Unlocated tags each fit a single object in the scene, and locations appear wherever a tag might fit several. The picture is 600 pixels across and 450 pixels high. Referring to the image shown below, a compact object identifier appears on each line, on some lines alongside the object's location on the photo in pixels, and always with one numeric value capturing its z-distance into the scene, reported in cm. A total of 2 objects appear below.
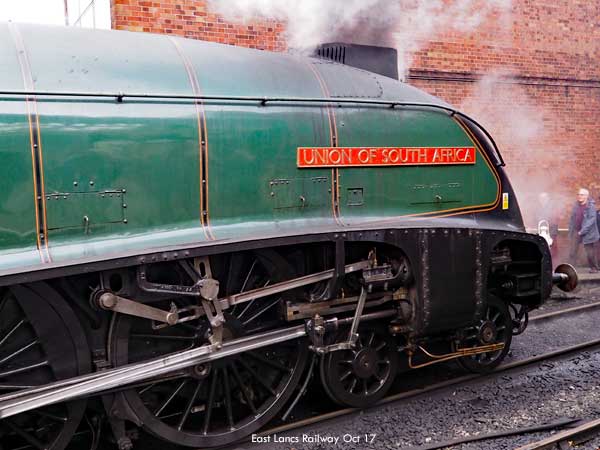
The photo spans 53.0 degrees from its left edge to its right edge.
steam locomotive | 322
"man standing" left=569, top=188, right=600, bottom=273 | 984
